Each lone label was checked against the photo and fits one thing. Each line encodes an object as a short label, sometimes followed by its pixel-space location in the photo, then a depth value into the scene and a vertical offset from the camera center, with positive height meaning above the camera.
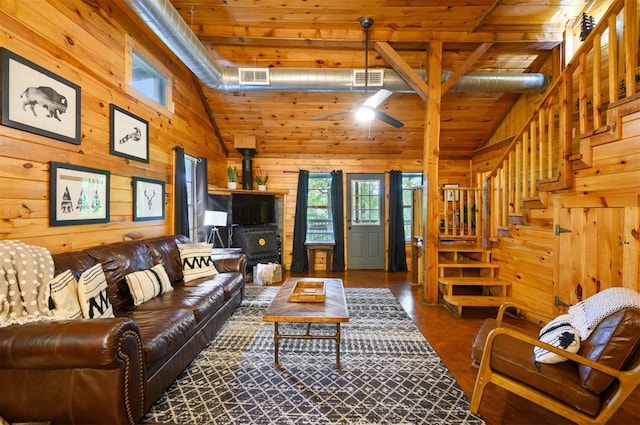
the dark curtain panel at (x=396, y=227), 5.98 -0.30
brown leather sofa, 1.41 -0.81
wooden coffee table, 2.18 -0.78
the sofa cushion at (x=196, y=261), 3.27 -0.56
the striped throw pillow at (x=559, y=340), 1.62 -0.74
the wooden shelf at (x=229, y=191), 5.04 +0.39
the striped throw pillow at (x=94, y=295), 1.86 -0.54
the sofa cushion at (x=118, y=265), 2.35 -0.45
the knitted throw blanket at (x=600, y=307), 1.59 -0.55
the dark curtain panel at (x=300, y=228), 5.98 -0.32
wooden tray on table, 2.50 -0.74
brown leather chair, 1.46 -0.89
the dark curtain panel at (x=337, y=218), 6.01 -0.12
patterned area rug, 1.80 -1.24
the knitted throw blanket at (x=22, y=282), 1.59 -0.40
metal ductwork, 4.01 +1.87
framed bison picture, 1.91 +0.83
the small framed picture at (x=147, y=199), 3.20 +0.16
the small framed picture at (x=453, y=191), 4.26 +0.33
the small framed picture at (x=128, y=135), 2.87 +0.83
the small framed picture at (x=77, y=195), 2.24 +0.15
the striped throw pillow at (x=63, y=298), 1.75 -0.52
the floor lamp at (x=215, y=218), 4.51 -0.08
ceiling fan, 3.18 +1.15
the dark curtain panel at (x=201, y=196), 4.63 +0.28
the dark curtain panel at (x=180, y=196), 3.91 +0.23
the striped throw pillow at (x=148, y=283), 2.45 -0.63
